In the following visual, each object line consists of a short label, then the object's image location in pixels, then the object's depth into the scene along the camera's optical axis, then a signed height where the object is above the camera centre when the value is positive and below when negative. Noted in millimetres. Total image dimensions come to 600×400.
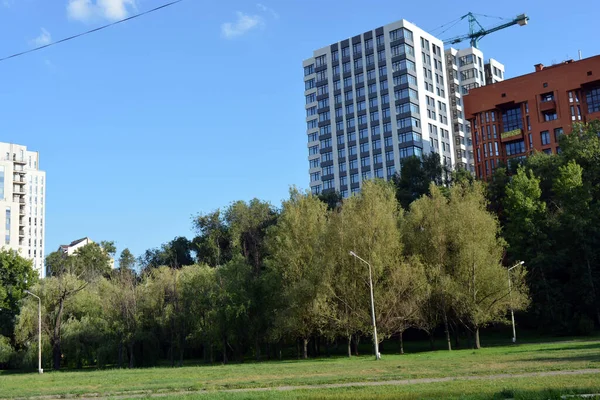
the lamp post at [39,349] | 55312 -1692
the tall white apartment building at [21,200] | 131750 +30305
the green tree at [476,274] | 55022 +2793
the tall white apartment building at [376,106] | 141000 +46419
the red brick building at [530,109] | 104875 +33146
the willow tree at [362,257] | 53062 +4384
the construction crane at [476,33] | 166800 +72355
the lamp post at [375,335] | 45188 -1665
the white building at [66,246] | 187050 +23959
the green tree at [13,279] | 75500 +6381
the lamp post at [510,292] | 55962 +1094
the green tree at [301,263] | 53188 +4676
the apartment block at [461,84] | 155375 +54164
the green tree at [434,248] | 55312 +5367
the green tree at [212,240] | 95000 +12419
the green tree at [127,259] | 111625 +12437
